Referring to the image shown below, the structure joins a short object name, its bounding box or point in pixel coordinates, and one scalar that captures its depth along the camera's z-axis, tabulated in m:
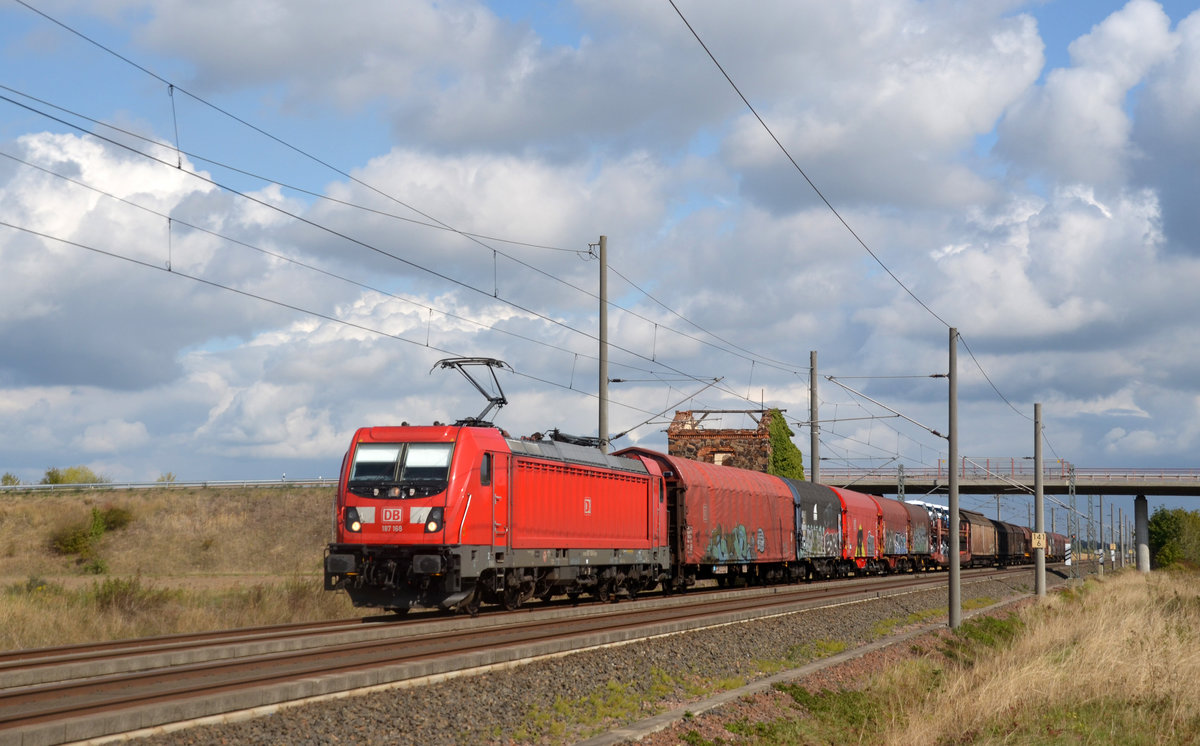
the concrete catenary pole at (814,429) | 48.80
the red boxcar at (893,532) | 56.00
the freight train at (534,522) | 21.48
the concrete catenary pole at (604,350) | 32.16
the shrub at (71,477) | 93.12
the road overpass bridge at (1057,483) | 82.81
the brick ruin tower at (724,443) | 68.44
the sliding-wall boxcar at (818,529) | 44.00
